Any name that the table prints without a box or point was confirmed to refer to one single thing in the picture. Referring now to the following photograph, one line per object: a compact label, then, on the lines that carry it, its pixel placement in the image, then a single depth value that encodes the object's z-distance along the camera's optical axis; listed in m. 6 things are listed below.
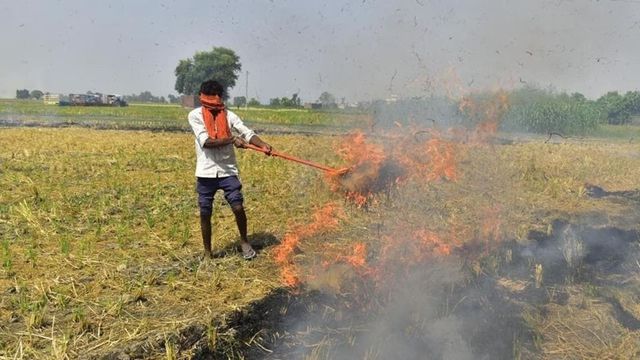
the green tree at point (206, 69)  42.16
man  4.88
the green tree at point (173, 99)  111.69
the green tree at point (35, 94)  107.93
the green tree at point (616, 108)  25.58
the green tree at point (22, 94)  104.19
